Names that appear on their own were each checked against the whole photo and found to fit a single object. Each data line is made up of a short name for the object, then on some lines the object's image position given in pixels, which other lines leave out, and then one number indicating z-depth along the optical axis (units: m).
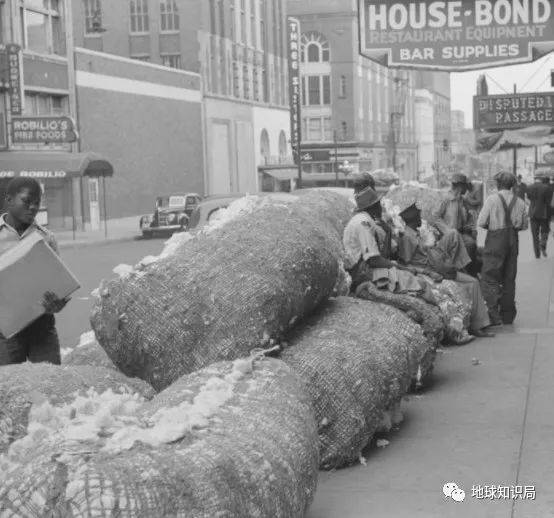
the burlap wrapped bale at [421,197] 12.48
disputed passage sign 19.31
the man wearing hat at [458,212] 12.27
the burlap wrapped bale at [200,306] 6.13
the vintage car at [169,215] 36.41
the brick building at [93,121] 36.97
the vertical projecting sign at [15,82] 35.91
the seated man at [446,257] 10.03
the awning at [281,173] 64.06
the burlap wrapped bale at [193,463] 3.62
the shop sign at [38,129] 35.38
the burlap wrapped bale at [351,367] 6.01
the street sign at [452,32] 8.93
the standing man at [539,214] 20.62
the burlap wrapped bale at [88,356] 7.15
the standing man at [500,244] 11.23
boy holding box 6.23
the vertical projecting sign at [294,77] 63.06
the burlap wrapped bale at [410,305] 7.99
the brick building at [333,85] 88.88
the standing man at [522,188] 34.09
